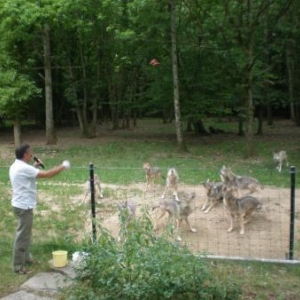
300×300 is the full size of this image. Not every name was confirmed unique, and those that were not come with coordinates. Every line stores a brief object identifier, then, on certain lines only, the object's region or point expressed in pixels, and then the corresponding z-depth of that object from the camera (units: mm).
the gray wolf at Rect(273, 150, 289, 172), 16656
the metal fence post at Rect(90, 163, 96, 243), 8119
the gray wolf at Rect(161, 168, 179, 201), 12258
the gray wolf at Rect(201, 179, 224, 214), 10898
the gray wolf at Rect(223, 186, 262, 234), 9602
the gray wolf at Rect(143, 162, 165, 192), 13405
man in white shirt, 7375
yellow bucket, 7516
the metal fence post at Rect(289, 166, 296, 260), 7656
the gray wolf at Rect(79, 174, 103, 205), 11992
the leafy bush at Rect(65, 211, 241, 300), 5477
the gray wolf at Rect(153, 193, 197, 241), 9281
